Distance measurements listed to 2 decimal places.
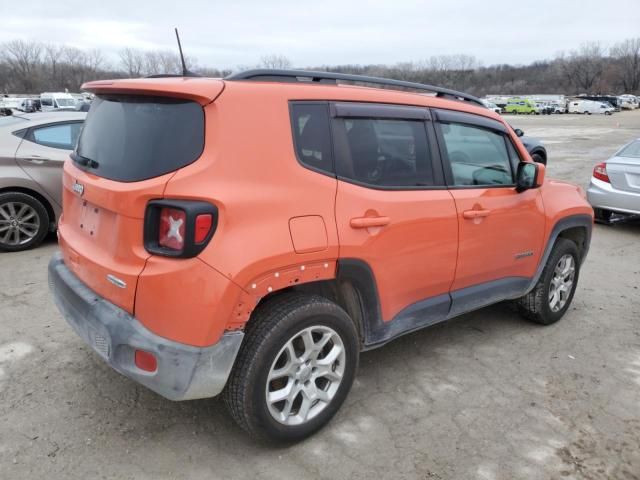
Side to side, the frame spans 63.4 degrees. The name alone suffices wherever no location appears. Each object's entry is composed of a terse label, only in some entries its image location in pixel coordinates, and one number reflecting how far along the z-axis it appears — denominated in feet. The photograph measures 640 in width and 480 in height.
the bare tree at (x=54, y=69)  342.91
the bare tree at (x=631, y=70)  393.70
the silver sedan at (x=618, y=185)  25.27
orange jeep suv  7.56
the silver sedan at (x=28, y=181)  19.39
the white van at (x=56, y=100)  123.85
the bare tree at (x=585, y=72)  412.57
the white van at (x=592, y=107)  217.36
